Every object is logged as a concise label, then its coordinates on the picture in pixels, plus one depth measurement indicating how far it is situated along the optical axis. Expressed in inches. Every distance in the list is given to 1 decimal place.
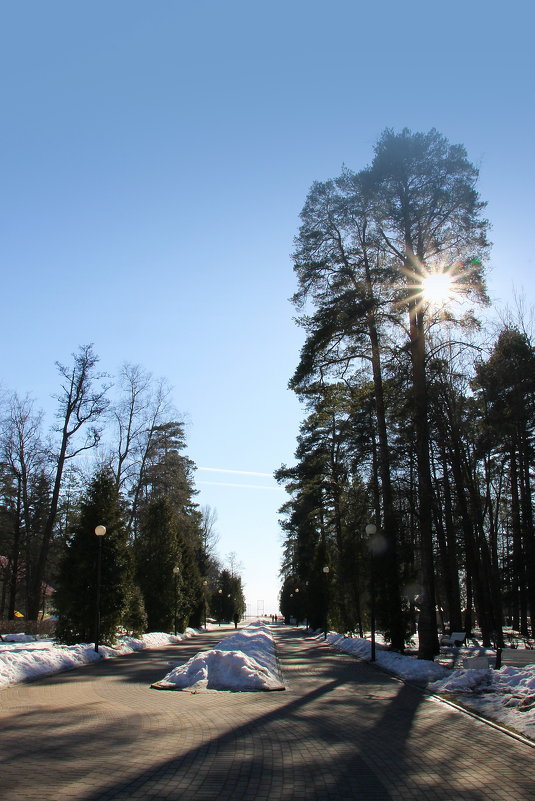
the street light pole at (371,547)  695.4
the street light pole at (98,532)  725.3
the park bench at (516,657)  719.1
